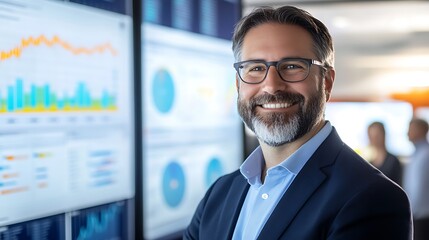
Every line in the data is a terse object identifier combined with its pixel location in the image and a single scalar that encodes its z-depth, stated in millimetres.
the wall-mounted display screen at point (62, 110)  1486
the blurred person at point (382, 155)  5160
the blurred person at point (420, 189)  4891
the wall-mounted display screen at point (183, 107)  1986
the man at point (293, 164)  1383
